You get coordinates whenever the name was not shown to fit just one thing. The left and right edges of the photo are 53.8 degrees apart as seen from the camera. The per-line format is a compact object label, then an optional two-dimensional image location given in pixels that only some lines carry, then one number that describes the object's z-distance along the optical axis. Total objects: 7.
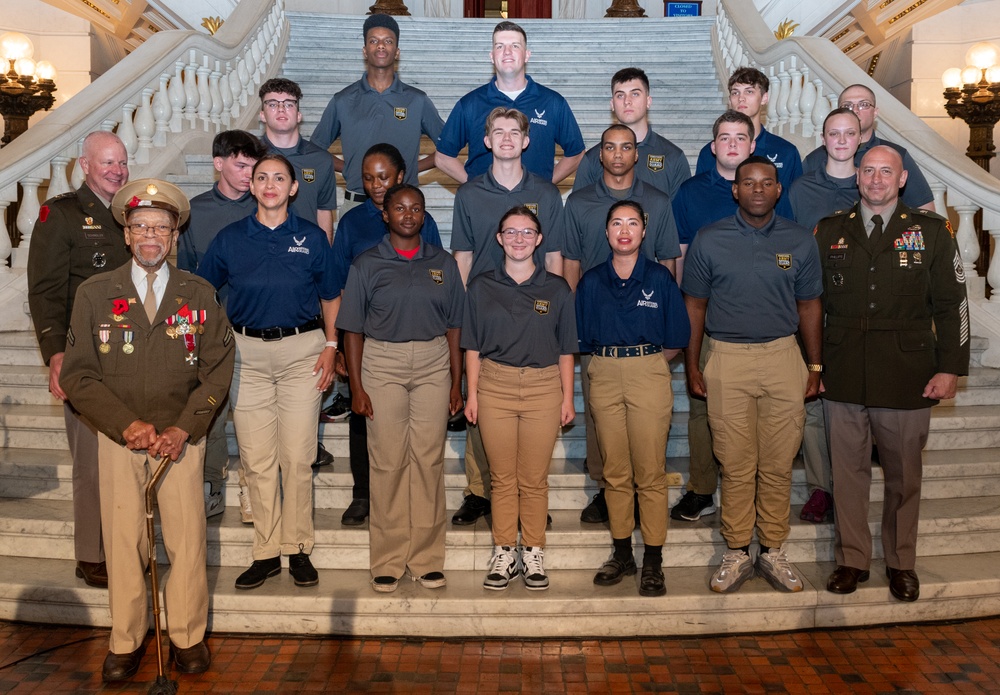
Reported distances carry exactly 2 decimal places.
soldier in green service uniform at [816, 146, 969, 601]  4.84
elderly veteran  4.14
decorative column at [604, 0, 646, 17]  14.72
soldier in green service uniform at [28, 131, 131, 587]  4.77
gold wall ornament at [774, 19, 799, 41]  13.08
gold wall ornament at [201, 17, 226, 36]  13.70
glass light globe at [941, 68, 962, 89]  11.27
